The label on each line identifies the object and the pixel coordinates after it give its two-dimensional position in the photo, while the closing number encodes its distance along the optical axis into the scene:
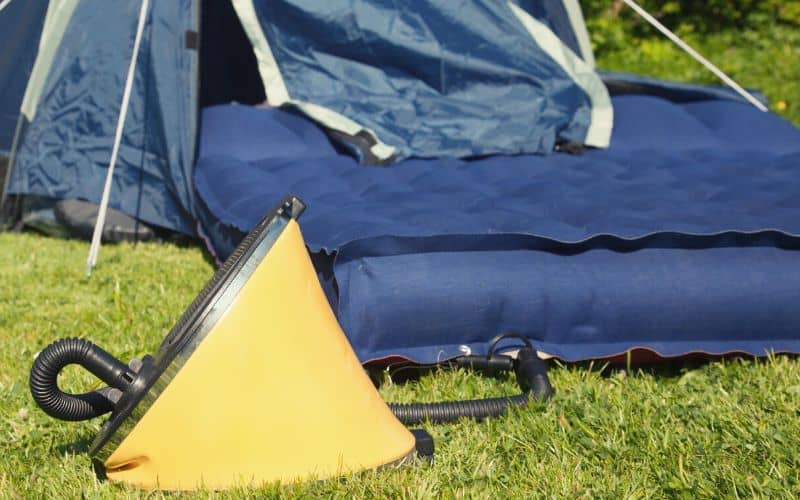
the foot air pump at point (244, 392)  2.26
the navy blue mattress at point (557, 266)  2.63
